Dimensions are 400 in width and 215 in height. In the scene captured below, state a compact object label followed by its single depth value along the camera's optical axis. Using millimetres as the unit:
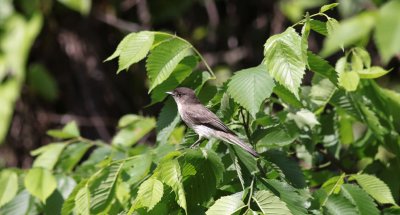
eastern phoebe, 4949
